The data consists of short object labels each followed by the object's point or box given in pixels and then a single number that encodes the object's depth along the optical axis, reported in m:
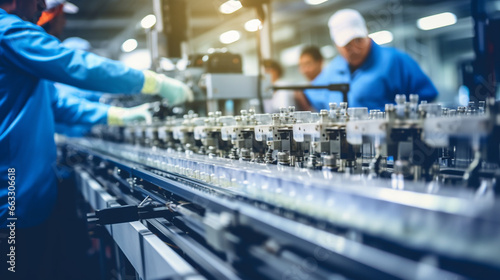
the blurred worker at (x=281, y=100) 3.38
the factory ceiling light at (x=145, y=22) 5.41
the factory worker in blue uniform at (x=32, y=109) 1.55
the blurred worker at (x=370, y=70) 2.54
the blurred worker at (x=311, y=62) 4.13
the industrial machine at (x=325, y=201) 0.54
